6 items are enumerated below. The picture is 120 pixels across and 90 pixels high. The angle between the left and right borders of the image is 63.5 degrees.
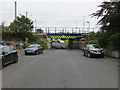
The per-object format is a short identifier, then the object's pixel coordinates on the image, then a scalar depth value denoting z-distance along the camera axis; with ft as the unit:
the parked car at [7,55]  20.52
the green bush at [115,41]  31.22
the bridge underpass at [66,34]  89.87
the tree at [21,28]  75.84
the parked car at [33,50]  42.76
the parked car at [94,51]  36.05
